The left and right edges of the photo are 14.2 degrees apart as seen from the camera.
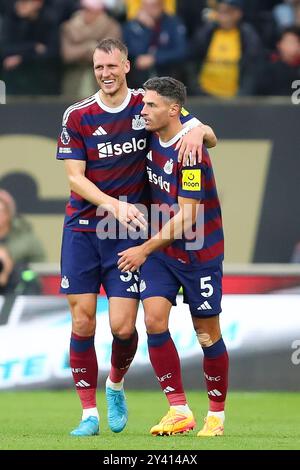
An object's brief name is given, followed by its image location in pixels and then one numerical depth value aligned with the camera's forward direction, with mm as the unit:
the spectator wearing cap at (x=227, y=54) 14039
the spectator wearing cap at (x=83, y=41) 14203
